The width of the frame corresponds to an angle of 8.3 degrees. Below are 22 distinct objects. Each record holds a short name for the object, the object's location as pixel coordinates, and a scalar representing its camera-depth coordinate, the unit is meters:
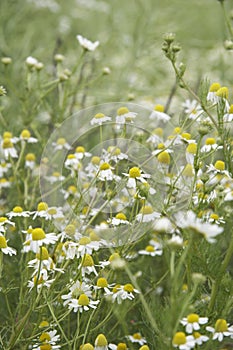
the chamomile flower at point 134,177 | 1.04
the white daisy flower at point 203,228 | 0.90
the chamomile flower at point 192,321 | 0.96
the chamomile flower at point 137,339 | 1.05
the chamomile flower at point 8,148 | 1.17
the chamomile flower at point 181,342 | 0.94
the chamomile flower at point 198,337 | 0.95
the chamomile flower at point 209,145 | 1.08
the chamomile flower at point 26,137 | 1.19
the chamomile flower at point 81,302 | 0.99
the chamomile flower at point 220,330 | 0.97
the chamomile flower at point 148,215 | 1.05
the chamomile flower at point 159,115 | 1.16
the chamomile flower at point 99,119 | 1.11
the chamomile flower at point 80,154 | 1.15
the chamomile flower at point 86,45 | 1.26
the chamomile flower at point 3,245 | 1.02
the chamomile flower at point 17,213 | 1.07
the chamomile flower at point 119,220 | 1.04
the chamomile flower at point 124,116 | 1.12
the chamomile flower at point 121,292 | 1.01
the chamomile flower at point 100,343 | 0.98
